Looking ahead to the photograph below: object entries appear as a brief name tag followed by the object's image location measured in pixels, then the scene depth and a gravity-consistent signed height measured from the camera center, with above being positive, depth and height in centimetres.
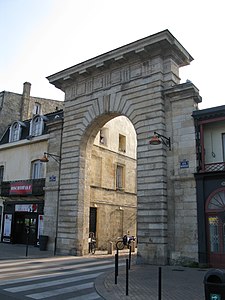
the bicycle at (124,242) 1997 -92
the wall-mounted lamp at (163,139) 1366 +368
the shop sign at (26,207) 2002 +108
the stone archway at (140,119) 1352 +505
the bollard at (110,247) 1796 -113
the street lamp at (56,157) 1745 +372
